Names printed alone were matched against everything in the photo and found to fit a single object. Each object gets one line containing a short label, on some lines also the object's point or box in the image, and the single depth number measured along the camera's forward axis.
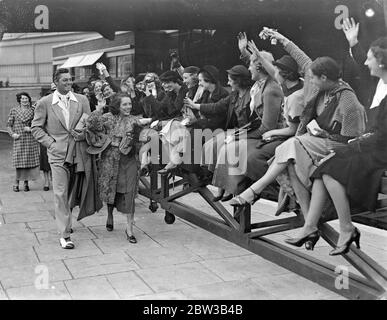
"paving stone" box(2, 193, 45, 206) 6.86
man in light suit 4.75
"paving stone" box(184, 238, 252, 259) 4.58
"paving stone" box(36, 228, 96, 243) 5.08
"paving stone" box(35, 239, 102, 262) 4.49
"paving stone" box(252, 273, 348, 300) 3.54
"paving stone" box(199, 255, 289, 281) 3.99
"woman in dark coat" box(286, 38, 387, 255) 3.10
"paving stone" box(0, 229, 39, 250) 4.85
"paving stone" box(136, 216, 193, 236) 5.56
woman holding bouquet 5.02
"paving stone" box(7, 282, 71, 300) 3.47
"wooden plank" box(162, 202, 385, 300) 3.18
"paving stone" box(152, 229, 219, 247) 5.04
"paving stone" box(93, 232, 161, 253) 4.77
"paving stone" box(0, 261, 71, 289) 3.78
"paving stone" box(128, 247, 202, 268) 4.32
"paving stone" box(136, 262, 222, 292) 3.73
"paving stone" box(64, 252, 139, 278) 4.04
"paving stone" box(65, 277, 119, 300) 3.51
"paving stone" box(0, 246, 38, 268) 4.30
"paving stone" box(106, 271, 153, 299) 3.57
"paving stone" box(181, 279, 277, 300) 3.50
